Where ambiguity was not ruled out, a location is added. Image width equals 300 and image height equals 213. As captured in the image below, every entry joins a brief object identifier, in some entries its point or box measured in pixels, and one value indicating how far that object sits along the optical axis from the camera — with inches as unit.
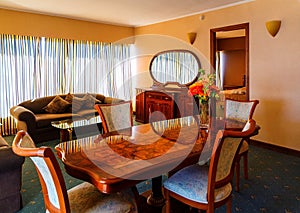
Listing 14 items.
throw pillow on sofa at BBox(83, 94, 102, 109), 219.9
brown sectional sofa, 176.4
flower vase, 99.7
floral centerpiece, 95.4
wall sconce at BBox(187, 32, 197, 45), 213.0
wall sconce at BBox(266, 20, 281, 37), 156.3
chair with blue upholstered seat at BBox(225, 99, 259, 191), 111.0
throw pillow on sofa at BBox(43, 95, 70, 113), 204.2
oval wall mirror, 218.7
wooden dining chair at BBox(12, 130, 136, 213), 53.8
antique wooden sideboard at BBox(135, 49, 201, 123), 208.2
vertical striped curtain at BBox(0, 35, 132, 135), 206.7
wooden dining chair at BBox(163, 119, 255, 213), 65.9
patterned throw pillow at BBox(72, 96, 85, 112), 215.5
